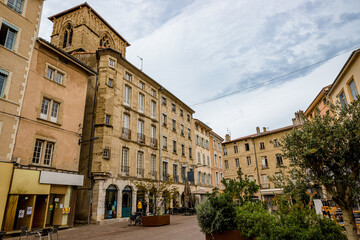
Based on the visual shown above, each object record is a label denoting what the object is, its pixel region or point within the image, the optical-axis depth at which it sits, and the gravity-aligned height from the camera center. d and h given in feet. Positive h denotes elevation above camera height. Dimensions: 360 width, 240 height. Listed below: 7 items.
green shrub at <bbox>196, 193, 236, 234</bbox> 23.99 -2.18
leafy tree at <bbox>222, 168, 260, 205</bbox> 26.96 +0.37
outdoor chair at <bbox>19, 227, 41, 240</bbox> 28.50 -3.98
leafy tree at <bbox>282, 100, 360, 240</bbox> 22.47 +3.41
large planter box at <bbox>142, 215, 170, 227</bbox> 45.42 -4.93
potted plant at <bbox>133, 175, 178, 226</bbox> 45.60 -0.94
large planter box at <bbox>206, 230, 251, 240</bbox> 23.45 -4.22
